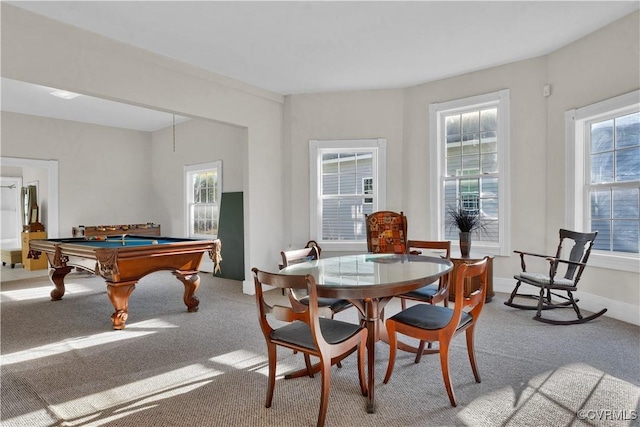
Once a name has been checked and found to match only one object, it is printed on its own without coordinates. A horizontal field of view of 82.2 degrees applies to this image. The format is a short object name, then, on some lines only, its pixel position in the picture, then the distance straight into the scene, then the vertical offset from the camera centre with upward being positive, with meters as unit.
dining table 2.12 -0.42
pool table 3.63 -0.51
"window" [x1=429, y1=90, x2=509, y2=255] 4.85 +0.68
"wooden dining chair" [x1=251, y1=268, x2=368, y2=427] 1.95 -0.72
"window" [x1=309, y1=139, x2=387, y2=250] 5.64 +0.36
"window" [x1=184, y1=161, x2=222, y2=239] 7.10 +0.32
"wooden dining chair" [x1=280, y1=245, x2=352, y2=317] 2.79 -0.68
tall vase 4.57 -0.40
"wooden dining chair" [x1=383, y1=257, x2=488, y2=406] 2.20 -0.70
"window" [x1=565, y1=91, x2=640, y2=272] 3.77 +0.39
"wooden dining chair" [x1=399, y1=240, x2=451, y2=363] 2.86 -0.68
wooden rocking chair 3.71 -0.71
